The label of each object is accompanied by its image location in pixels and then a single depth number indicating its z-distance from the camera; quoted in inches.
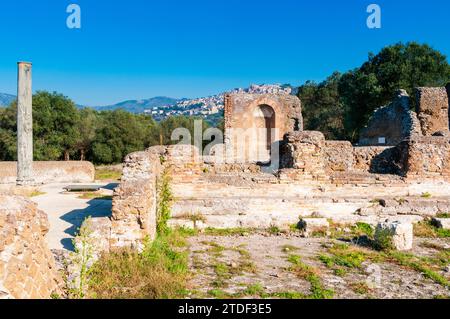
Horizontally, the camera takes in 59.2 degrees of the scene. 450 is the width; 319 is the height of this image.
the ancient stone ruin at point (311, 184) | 367.9
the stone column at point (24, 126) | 583.5
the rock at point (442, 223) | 352.2
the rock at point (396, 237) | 295.9
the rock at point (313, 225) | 351.6
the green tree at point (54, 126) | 1359.5
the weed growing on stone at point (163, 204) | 324.5
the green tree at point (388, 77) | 1239.5
